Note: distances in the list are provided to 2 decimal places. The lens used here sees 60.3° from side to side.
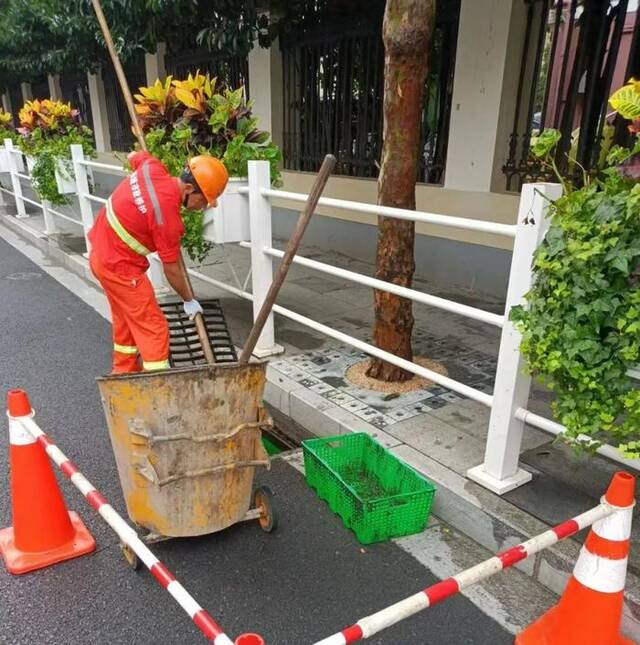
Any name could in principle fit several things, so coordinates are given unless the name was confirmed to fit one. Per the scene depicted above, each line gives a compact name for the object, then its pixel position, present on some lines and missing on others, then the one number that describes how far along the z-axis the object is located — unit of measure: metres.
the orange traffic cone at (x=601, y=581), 1.80
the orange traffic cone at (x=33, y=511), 2.40
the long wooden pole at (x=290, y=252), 2.38
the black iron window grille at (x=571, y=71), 4.82
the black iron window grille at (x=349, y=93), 6.26
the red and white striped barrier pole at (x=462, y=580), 1.36
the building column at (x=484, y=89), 5.21
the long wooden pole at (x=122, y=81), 4.23
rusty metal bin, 2.13
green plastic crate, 2.52
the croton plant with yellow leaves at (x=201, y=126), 4.43
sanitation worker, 2.89
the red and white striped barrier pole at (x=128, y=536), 1.36
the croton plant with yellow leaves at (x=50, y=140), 7.28
